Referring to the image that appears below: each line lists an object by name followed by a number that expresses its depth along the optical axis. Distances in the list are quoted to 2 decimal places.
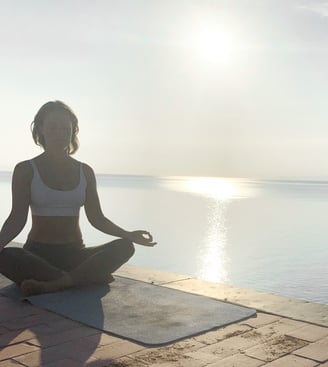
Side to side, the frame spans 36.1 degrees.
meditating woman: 4.32
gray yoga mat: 3.31
